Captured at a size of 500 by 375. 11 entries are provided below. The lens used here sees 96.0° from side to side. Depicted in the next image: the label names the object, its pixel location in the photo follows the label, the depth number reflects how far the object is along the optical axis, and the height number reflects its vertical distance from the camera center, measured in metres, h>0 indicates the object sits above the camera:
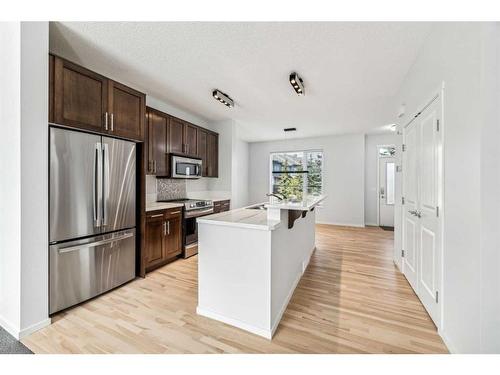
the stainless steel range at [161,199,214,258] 3.63 -0.61
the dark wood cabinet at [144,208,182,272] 2.98 -0.73
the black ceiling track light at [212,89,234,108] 3.39 +1.39
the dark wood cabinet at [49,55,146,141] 1.98 +0.85
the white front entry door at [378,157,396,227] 6.31 -0.15
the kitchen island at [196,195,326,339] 1.78 -0.70
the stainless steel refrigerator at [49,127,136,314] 2.01 -0.30
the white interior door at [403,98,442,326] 1.89 -0.20
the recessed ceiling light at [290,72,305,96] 2.82 +1.34
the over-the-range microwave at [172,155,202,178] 3.87 +0.34
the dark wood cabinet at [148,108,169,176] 3.44 +0.68
